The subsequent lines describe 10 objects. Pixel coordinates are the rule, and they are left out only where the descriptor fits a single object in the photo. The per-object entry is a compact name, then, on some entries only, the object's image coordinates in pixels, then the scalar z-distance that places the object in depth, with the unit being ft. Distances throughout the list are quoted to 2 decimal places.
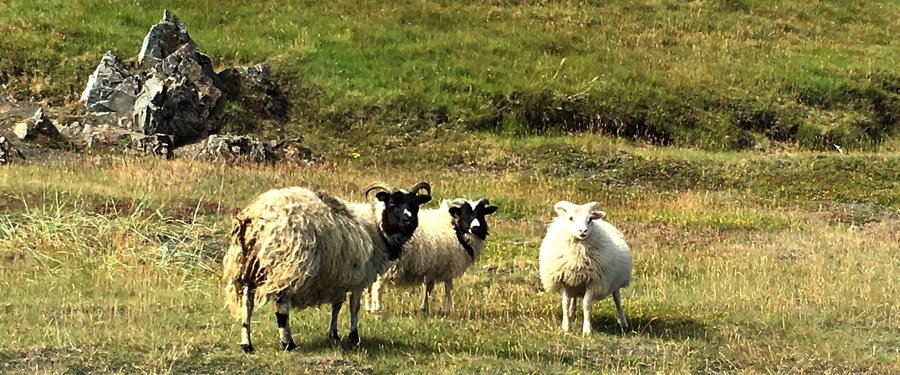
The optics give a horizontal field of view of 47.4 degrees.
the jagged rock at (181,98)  113.29
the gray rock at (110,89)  117.91
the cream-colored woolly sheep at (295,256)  35.22
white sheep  45.39
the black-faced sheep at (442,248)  48.57
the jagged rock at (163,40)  128.77
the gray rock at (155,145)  107.04
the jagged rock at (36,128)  105.29
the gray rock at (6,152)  93.35
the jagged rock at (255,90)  129.59
